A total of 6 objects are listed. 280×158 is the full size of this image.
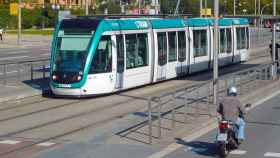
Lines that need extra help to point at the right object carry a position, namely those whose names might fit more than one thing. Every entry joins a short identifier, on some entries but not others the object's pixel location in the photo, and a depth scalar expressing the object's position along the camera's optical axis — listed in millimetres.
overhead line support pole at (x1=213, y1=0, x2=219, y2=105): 21156
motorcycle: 13656
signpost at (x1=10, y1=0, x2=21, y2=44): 71131
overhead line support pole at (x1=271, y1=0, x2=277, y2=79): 32469
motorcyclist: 14109
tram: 25094
